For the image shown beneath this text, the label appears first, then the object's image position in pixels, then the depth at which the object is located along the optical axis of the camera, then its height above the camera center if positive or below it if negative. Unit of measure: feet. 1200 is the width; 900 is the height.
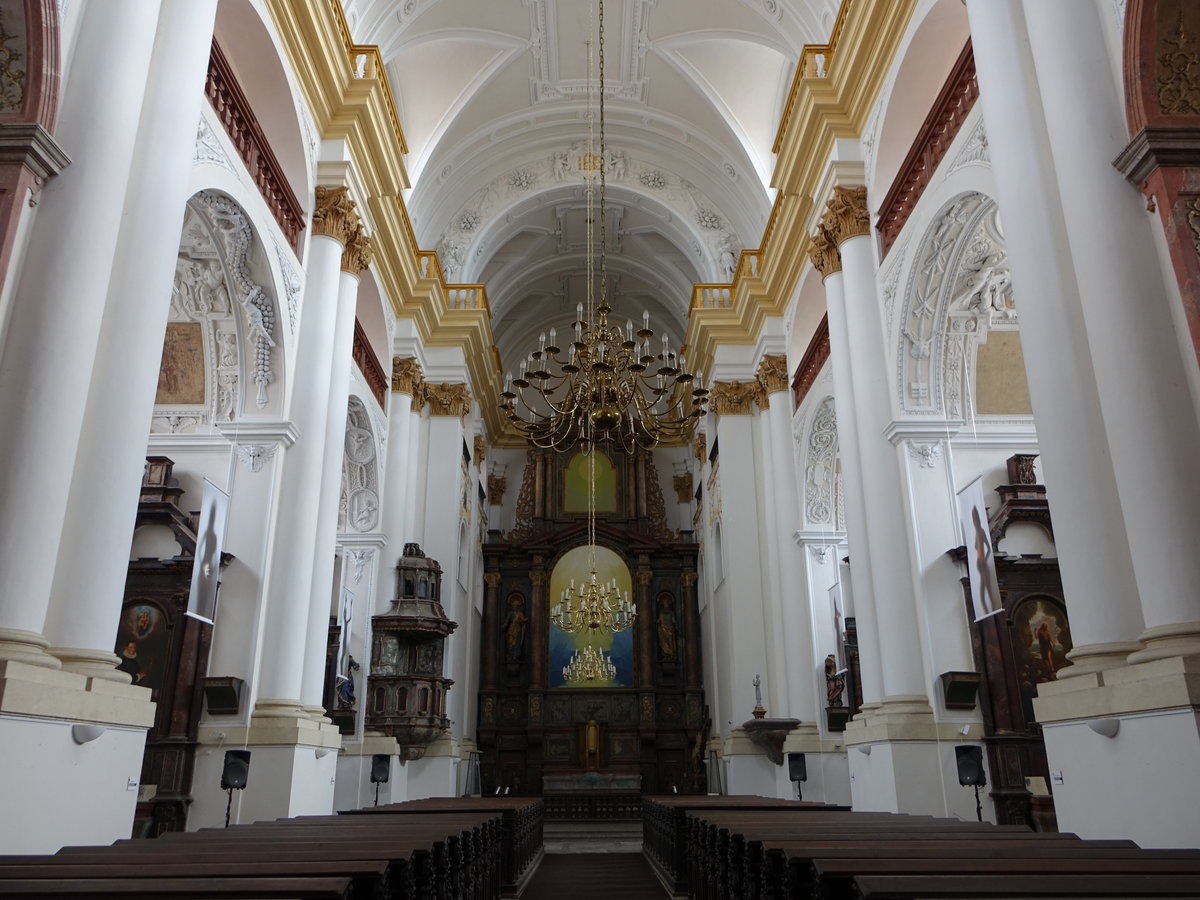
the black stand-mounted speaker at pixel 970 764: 23.26 -0.36
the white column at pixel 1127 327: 13.80 +6.60
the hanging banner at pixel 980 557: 23.41 +4.78
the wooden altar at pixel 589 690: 59.67 +6.11
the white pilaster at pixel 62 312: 13.62 +6.86
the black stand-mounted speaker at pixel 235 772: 22.56 -0.41
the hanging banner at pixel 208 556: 23.60 +5.05
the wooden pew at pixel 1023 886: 7.49 -1.11
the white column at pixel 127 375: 14.92 +6.48
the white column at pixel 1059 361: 15.14 +6.76
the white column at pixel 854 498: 28.73 +8.02
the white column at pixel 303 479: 25.85 +8.06
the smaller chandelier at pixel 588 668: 47.88 +4.30
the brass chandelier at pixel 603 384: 28.40 +11.46
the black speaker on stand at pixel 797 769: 35.88 -0.70
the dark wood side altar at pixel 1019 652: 25.66 +2.86
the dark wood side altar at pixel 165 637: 26.07 +3.65
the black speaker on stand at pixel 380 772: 34.63 -0.67
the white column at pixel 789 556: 40.85 +8.77
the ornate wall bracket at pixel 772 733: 39.91 +0.76
